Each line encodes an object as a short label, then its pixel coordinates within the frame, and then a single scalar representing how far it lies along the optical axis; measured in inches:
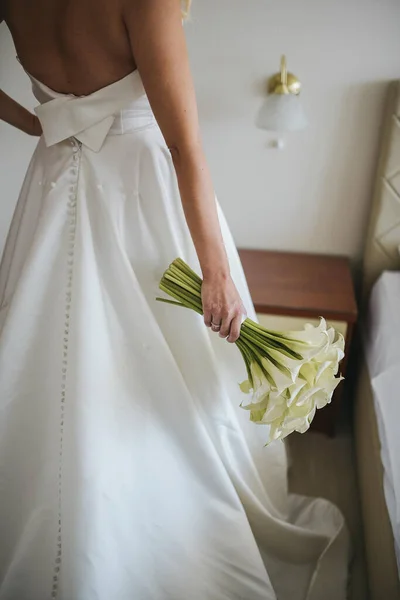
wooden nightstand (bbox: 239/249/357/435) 61.6
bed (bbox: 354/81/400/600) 43.7
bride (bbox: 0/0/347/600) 36.1
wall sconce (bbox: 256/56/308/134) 59.4
